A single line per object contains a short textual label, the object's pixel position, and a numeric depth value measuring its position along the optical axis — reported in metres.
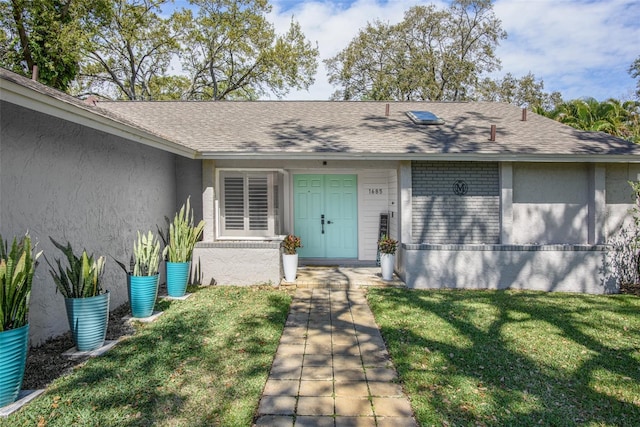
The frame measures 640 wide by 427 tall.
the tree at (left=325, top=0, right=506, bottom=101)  23.38
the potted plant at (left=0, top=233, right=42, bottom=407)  3.01
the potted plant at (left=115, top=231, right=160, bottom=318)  5.30
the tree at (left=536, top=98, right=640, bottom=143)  15.91
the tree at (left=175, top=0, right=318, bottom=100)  22.56
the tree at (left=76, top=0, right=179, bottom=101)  21.00
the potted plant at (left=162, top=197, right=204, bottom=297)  6.49
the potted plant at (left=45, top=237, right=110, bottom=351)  4.09
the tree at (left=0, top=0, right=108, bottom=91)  17.52
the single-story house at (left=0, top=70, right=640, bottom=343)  7.25
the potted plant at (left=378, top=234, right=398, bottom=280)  7.80
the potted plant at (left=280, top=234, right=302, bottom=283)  7.79
